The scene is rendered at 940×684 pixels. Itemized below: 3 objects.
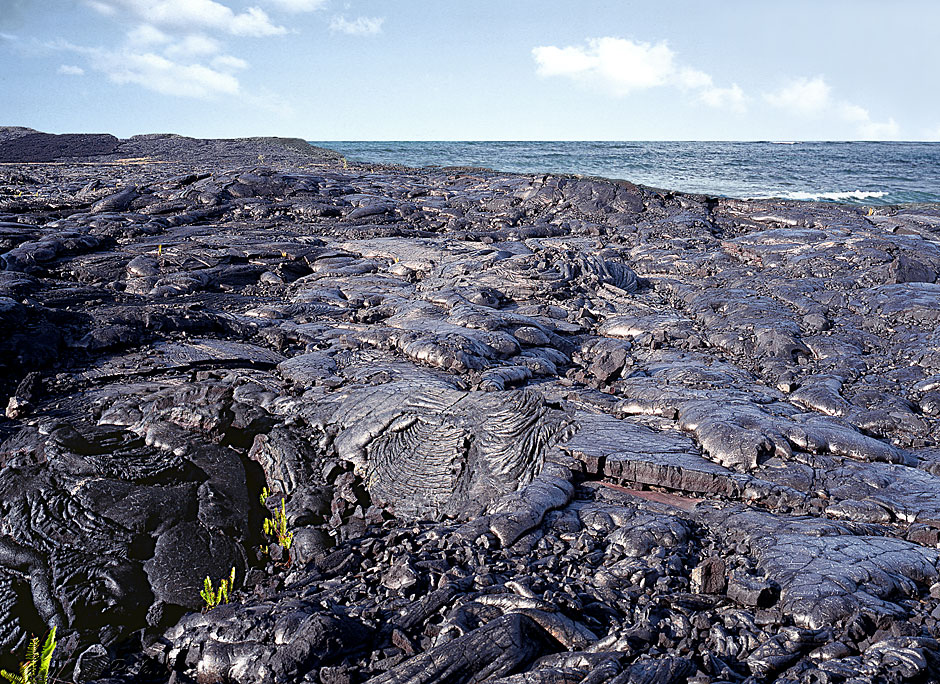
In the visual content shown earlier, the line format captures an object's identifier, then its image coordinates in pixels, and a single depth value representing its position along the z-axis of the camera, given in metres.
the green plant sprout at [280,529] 4.62
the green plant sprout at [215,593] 3.93
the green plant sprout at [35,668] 3.25
